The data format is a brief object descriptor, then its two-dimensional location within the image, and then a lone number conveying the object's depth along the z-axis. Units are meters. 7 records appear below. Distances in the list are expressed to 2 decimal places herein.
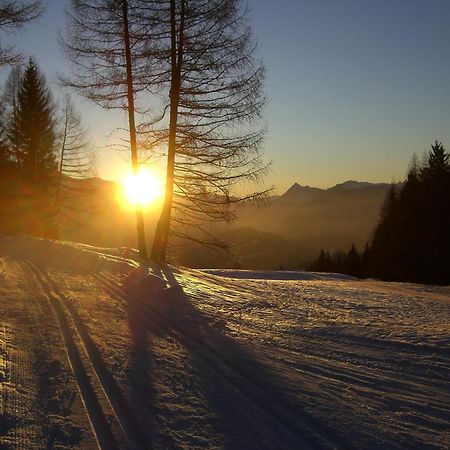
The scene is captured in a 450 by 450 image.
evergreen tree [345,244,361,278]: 57.90
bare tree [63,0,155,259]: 12.86
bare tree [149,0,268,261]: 12.49
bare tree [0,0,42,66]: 10.83
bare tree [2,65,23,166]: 28.48
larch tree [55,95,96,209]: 30.08
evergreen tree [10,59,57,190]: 28.33
